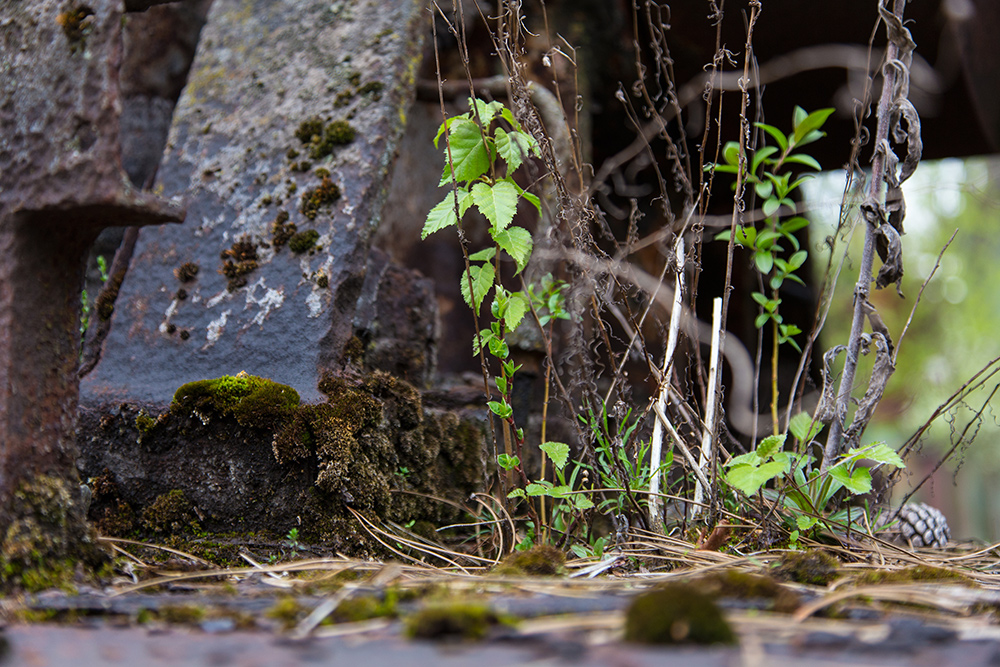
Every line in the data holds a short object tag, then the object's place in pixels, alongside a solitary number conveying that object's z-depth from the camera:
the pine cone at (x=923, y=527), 1.74
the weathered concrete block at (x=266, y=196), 1.67
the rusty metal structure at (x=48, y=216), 1.49
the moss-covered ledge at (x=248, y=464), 1.61
